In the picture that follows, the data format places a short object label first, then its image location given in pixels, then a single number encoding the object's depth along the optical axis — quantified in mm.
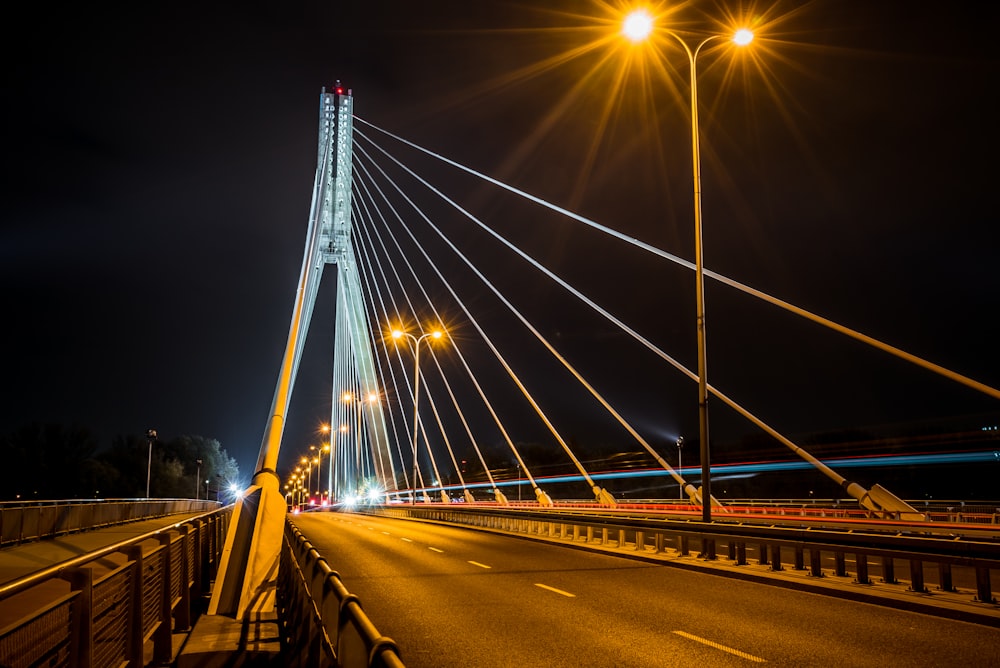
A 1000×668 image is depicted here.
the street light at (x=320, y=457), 116669
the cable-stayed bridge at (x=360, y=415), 12016
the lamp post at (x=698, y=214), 17703
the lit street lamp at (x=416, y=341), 50525
